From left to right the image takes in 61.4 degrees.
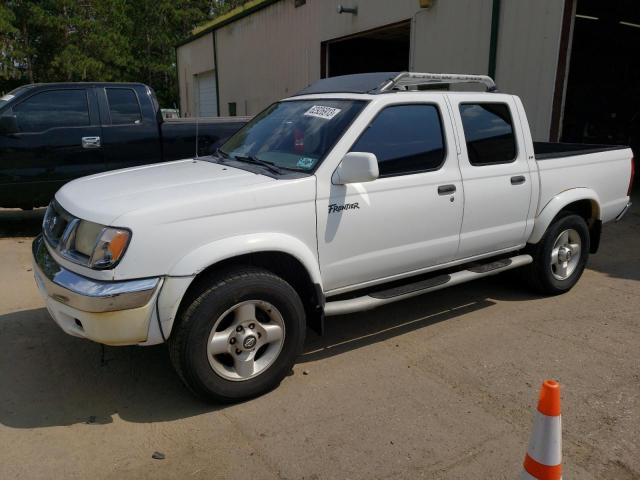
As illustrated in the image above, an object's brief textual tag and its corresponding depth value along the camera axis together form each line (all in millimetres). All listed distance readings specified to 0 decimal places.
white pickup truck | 2994
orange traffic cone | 2043
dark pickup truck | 7219
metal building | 8406
